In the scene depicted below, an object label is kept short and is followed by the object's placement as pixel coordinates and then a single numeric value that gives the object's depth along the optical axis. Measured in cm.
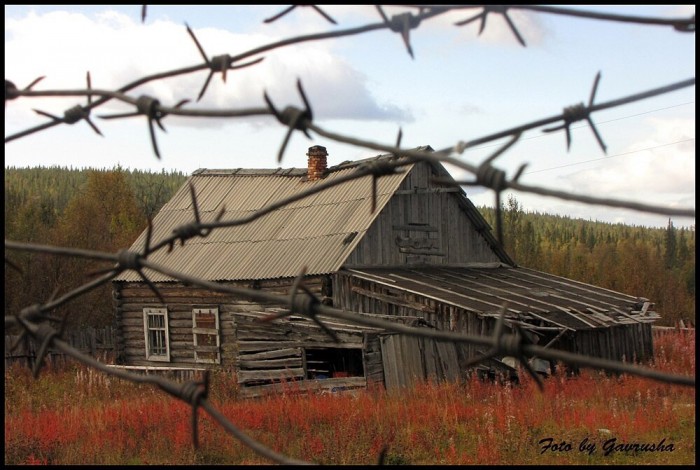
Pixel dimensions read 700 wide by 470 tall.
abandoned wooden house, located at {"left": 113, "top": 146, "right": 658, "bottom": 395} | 3683
